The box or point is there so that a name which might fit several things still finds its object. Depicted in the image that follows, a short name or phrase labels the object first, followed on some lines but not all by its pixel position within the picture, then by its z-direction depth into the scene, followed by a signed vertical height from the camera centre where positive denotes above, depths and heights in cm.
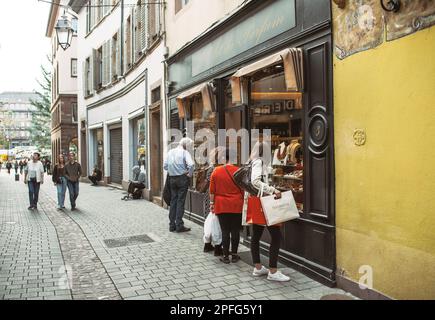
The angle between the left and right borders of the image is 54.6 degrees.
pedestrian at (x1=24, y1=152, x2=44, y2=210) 1266 -62
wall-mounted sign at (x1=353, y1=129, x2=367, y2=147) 454 +18
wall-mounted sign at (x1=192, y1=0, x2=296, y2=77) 622 +214
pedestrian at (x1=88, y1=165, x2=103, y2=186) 2148 -98
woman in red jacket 596 -64
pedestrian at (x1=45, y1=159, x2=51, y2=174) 3853 -79
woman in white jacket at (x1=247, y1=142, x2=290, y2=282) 520 -71
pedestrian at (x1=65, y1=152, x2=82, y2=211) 1232 -53
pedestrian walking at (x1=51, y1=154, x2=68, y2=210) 1245 -74
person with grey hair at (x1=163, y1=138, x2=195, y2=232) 853 -45
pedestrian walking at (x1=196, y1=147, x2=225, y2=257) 619 -48
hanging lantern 1250 +376
